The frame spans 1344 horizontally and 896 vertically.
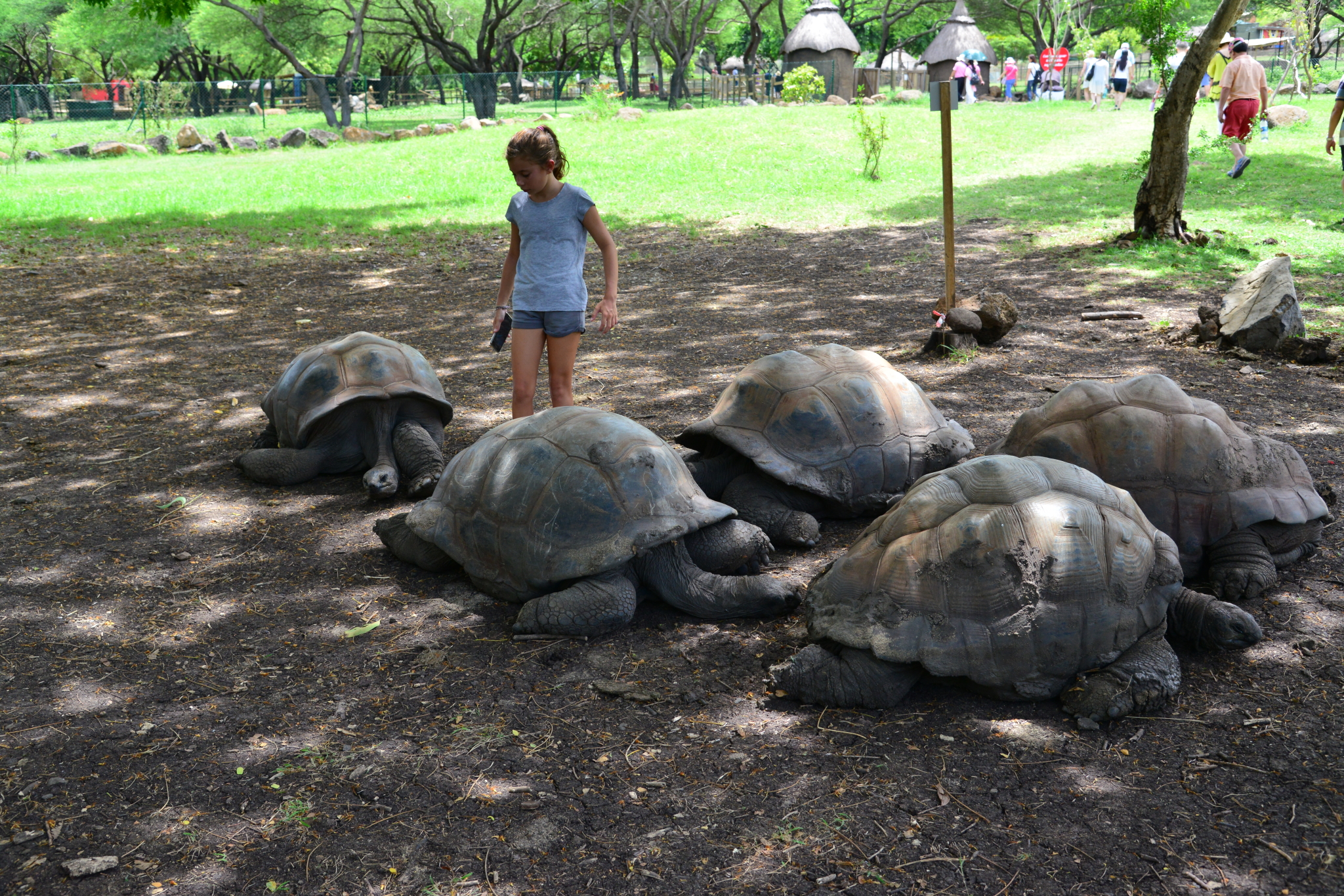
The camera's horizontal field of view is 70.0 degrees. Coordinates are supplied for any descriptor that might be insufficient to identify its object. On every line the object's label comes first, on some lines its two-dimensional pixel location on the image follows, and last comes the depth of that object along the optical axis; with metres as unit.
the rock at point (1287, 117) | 22.80
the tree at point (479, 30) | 40.25
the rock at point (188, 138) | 29.17
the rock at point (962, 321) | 7.53
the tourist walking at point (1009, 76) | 40.16
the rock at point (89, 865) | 2.59
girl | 5.26
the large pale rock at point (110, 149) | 27.97
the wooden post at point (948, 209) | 7.33
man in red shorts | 14.53
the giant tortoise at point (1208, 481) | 3.87
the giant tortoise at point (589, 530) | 3.81
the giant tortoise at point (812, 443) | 4.59
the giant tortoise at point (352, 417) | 5.43
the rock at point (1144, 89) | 36.75
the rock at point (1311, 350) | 6.82
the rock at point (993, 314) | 7.58
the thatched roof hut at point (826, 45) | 40.41
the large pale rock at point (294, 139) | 29.17
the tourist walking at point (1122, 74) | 29.94
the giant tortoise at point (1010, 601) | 3.15
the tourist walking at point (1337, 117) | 11.27
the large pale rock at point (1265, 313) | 6.98
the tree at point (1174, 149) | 9.99
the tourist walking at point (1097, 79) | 29.77
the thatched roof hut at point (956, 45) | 43.16
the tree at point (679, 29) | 42.25
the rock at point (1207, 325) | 7.38
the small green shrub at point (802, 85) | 30.70
